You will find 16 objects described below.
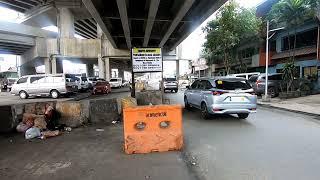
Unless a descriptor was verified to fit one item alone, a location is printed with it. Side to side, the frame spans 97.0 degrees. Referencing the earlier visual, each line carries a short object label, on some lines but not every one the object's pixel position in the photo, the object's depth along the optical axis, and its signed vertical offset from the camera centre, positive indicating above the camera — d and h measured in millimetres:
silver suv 5264 -472
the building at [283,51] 12871 +3677
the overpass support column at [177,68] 25180 +3018
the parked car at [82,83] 14755 +257
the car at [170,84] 15949 +34
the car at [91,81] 17923 +583
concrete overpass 9239 +5489
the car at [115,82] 22002 +493
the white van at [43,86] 11542 -19
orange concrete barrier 3239 -1027
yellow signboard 7971 +1469
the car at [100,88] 15463 -291
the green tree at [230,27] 15435 +6431
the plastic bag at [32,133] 4122 -1385
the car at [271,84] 10823 +9
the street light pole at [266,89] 9738 -373
